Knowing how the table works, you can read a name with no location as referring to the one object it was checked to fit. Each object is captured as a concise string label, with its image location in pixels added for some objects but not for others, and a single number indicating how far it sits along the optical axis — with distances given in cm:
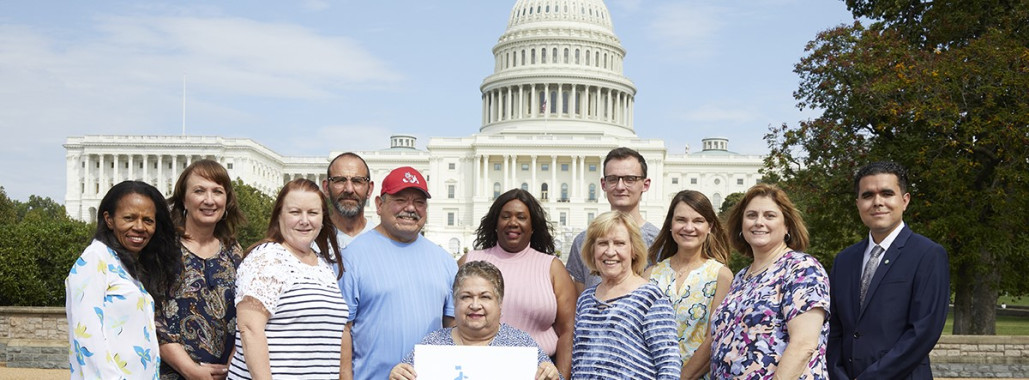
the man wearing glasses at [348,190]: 810
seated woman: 539
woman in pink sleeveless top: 642
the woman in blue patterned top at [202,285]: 606
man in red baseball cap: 612
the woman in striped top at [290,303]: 547
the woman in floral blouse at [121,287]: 530
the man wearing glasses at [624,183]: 746
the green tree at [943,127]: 1700
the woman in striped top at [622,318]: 556
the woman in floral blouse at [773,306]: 538
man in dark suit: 598
